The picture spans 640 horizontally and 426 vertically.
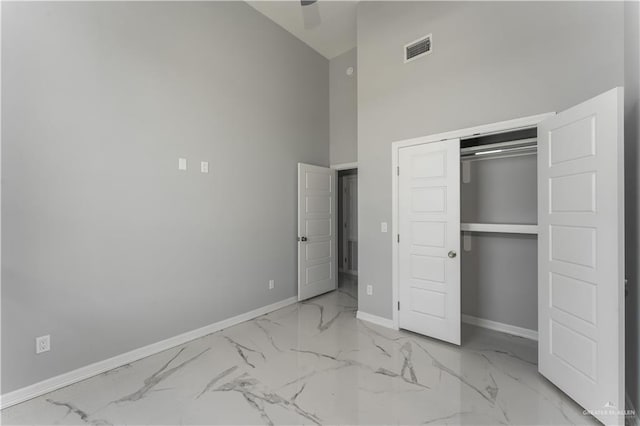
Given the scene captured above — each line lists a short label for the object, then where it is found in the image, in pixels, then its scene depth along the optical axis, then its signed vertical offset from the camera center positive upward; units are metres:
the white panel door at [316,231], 4.35 -0.27
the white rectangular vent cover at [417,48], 3.06 +1.89
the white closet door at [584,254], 1.69 -0.28
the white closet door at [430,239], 2.85 -0.28
